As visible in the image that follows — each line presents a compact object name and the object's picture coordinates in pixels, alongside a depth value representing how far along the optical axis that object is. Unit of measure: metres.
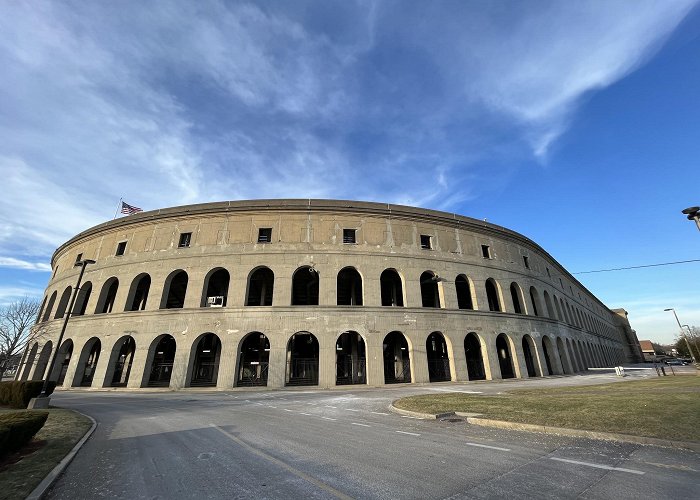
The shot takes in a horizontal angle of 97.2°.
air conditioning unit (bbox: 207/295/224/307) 25.05
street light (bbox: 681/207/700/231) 10.59
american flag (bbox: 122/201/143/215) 30.19
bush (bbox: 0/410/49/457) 5.79
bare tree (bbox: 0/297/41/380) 31.08
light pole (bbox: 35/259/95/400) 14.63
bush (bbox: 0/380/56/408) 14.87
